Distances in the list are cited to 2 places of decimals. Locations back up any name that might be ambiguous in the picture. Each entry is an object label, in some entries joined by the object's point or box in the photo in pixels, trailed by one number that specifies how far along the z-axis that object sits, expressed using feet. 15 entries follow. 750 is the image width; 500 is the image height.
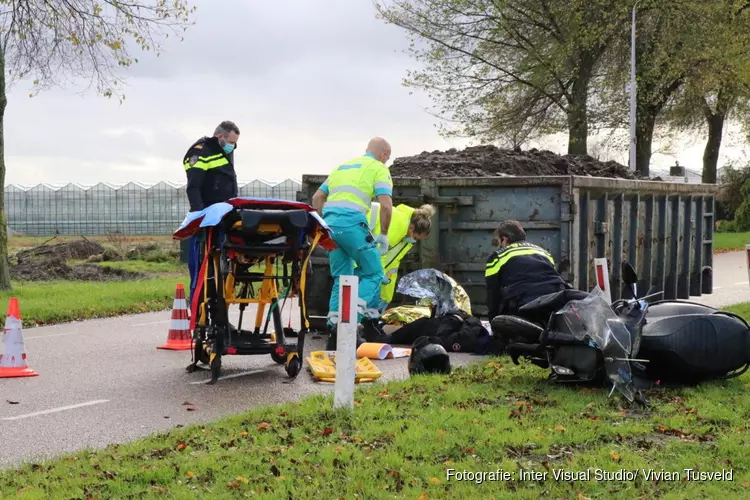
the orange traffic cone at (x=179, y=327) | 38.45
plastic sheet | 39.96
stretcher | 29.81
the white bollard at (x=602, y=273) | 34.81
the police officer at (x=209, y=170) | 36.11
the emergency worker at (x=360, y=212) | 36.47
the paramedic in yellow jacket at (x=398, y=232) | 39.58
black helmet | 29.89
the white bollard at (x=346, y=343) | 23.82
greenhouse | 156.66
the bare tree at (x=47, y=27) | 60.80
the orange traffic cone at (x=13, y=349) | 32.37
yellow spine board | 30.35
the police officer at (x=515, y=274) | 29.84
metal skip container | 40.27
